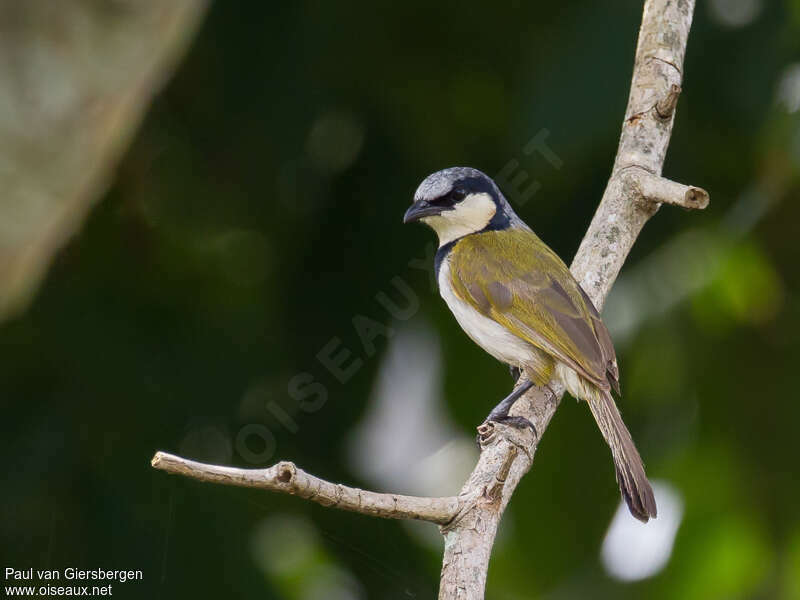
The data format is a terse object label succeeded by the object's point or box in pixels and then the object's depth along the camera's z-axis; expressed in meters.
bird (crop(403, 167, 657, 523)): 7.73
